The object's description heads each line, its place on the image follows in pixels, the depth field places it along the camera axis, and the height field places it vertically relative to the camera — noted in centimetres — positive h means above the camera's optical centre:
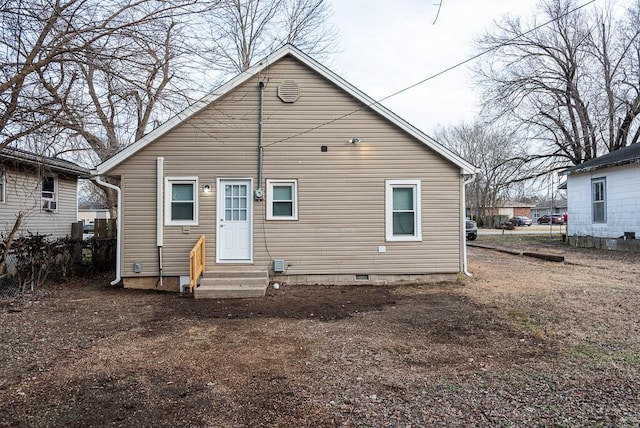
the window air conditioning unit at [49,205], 1427 +64
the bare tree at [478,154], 4016 +694
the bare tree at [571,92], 2244 +750
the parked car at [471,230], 2350 -43
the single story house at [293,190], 898 +75
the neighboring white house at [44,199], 1229 +82
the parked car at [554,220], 4732 +36
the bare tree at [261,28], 1964 +1002
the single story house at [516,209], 6601 +234
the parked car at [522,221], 4738 +20
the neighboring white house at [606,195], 1513 +114
